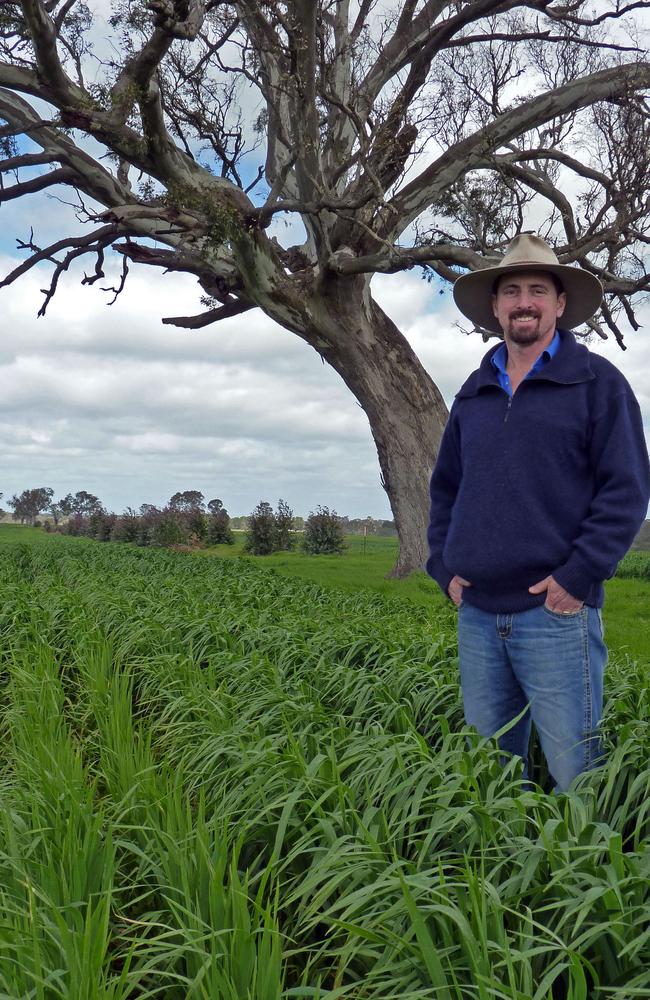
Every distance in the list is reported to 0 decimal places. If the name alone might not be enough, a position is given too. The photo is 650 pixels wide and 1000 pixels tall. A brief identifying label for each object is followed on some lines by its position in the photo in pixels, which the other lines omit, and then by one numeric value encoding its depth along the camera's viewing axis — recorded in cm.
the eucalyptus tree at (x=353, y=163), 1211
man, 340
